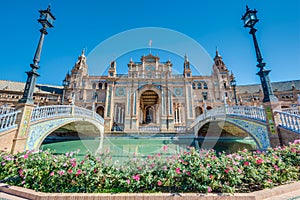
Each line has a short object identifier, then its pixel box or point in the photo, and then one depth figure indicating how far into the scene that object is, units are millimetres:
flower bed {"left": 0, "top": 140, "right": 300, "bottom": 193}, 2230
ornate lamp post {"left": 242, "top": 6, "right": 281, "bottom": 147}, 5230
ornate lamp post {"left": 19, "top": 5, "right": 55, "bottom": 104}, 5285
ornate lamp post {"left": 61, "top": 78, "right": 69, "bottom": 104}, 26372
